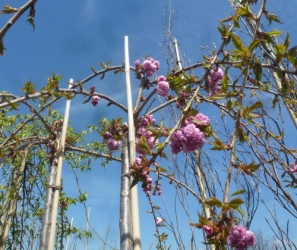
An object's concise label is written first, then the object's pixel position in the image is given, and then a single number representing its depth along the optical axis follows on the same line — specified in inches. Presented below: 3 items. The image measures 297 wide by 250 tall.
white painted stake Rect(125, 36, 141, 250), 33.7
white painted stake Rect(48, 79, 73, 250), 60.1
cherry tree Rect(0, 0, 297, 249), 27.5
